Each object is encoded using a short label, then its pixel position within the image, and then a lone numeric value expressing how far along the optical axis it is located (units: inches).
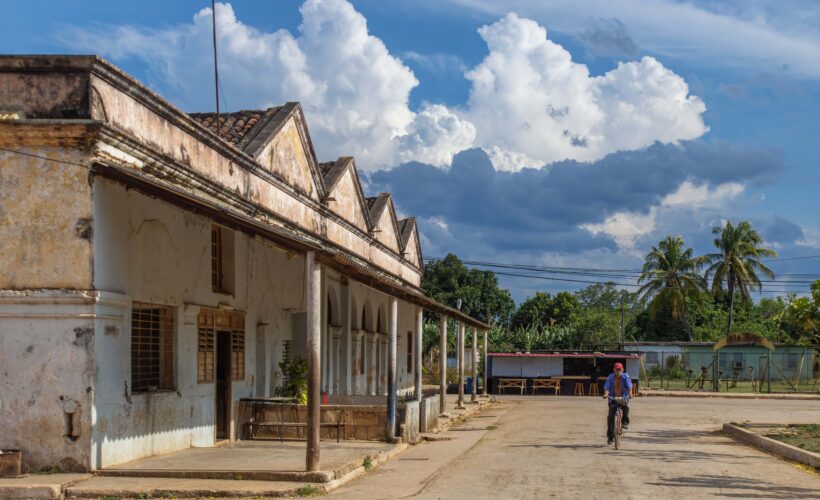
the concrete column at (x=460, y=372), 1141.1
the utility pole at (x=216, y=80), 749.3
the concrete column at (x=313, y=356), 493.4
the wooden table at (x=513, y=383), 1745.8
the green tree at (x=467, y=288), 2773.1
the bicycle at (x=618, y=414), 695.1
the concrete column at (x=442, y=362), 953.5
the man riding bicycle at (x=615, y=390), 698.2
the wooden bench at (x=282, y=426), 680.4
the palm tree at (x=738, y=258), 2472.9
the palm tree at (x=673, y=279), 2544.3
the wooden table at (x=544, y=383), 1734.7
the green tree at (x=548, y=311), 2965.1
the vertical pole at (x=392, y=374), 692.1
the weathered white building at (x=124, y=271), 476.4
